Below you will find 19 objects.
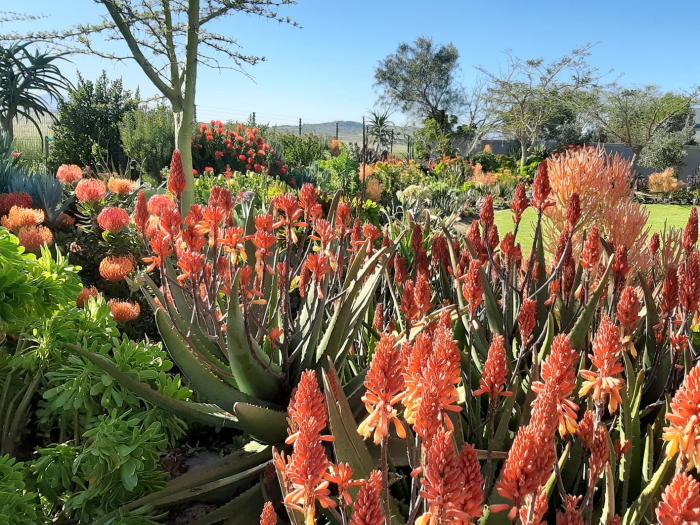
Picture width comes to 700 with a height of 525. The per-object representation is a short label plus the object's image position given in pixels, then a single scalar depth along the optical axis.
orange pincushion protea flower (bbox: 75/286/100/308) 2.42
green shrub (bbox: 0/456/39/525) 1.33
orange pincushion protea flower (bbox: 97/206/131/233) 3.04
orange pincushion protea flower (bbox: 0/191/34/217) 3.62
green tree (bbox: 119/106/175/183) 11.66
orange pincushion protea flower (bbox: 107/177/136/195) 4.35
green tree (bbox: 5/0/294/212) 6.13
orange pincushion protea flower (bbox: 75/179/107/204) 3.74
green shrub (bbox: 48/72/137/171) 12.41
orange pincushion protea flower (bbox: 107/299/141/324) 2.35
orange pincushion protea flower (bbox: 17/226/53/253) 2.72
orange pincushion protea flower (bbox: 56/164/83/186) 5.00
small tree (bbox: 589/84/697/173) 25.86
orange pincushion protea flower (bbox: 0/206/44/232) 2.89
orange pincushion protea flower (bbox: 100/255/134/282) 2.70
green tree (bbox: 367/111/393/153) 28.54
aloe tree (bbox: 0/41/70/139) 14.78
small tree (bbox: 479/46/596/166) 31.55
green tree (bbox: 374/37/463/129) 40.78
